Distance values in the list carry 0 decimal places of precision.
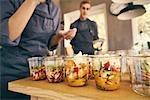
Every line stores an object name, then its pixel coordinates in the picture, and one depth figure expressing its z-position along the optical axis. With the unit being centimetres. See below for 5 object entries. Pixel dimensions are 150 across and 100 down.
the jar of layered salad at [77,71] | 60
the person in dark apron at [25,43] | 89
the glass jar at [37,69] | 76
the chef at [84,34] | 96
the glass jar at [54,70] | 68
